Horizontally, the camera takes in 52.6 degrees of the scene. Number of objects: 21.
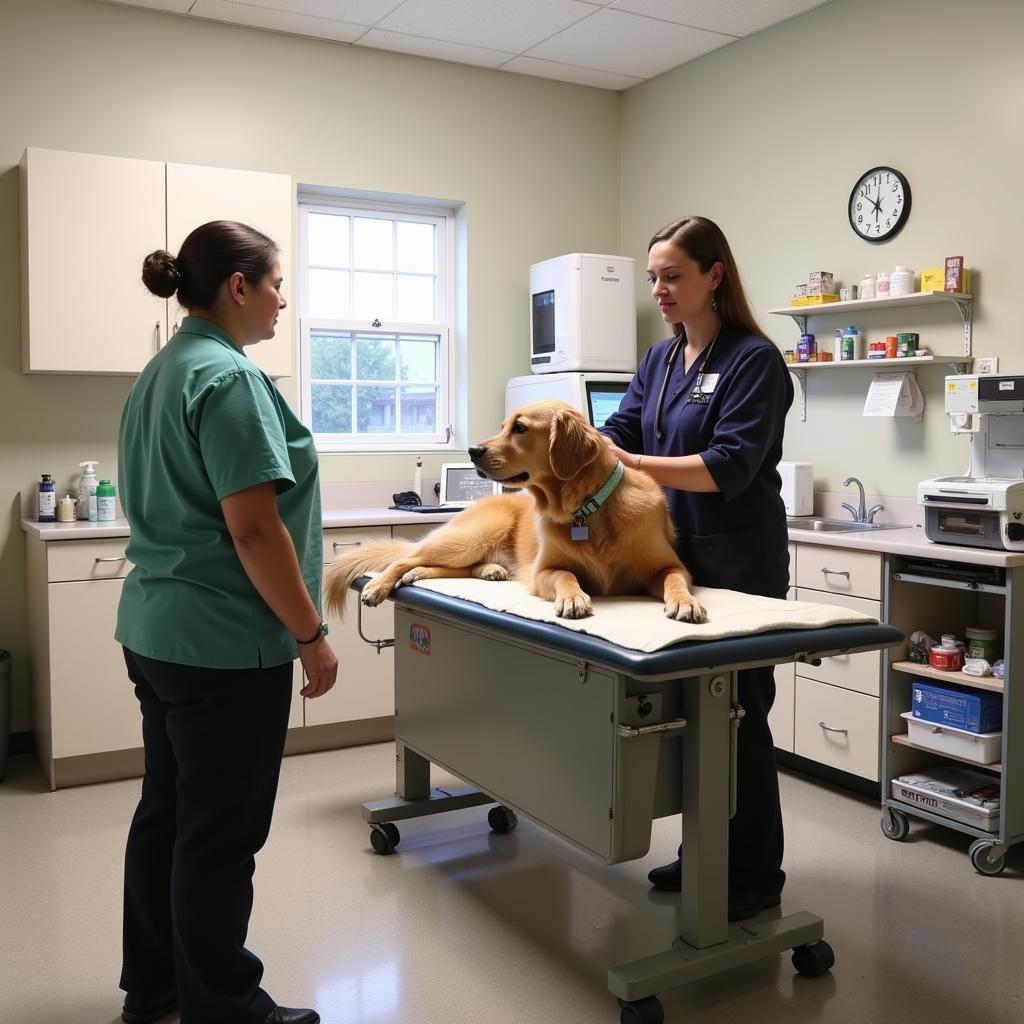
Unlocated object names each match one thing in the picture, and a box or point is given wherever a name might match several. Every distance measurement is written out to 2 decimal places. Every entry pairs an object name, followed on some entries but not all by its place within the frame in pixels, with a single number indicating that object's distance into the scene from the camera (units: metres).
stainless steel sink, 3.74
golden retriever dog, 2.11
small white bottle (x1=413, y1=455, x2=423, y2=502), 4.55
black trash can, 3.58
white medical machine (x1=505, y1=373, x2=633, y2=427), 4.46
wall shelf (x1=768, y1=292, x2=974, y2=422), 3.47
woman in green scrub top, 1.67
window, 4.56
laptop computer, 4.48
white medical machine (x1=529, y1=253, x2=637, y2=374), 4.55
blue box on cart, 2.93
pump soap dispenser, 3.80
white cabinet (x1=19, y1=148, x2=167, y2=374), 3.57
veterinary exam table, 1.94
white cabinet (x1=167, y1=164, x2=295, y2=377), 3.74
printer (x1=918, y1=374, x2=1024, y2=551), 2.85
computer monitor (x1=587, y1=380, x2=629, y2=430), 4.48
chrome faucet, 3.82
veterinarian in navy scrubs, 2.21
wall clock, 3.68
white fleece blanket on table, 1.83
